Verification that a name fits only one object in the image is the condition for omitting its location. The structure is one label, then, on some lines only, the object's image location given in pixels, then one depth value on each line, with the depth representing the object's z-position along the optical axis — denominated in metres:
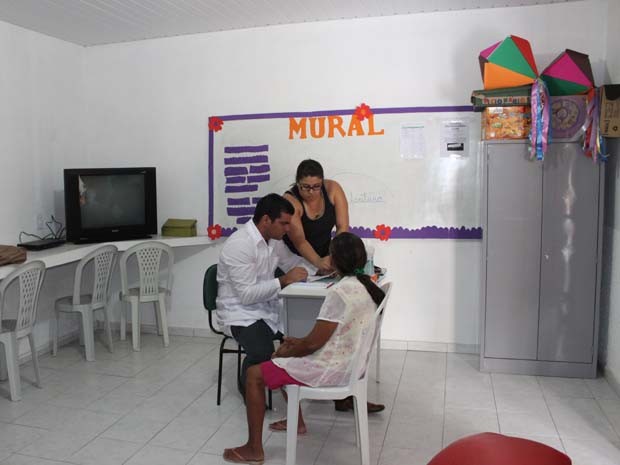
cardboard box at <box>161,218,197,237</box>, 5.00
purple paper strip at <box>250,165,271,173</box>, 4.91
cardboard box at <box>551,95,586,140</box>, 3.87
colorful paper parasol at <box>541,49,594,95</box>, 3.86
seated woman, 2.59
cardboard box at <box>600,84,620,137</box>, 3.69
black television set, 4.59
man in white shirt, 3.23
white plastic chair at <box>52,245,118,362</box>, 4.42
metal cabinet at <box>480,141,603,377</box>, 3.94
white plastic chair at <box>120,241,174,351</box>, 4.70
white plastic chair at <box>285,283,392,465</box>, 2.64
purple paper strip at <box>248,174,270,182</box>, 4.92
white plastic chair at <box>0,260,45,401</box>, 3.63
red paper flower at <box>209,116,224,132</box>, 4.98
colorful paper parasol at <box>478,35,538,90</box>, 3.90
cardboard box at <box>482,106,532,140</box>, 3.95
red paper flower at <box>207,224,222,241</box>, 5.09
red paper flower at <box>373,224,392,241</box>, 4.68
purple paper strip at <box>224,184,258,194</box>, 4.96
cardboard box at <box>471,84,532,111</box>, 3.88
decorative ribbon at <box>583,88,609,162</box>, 3.76
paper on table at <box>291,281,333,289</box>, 3.22
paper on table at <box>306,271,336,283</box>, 3.43
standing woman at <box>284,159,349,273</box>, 3.62
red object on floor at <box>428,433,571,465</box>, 1.68
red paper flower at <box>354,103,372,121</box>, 4.64
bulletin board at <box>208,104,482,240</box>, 4.52
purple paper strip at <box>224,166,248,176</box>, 4.97
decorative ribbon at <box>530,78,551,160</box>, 3.80
